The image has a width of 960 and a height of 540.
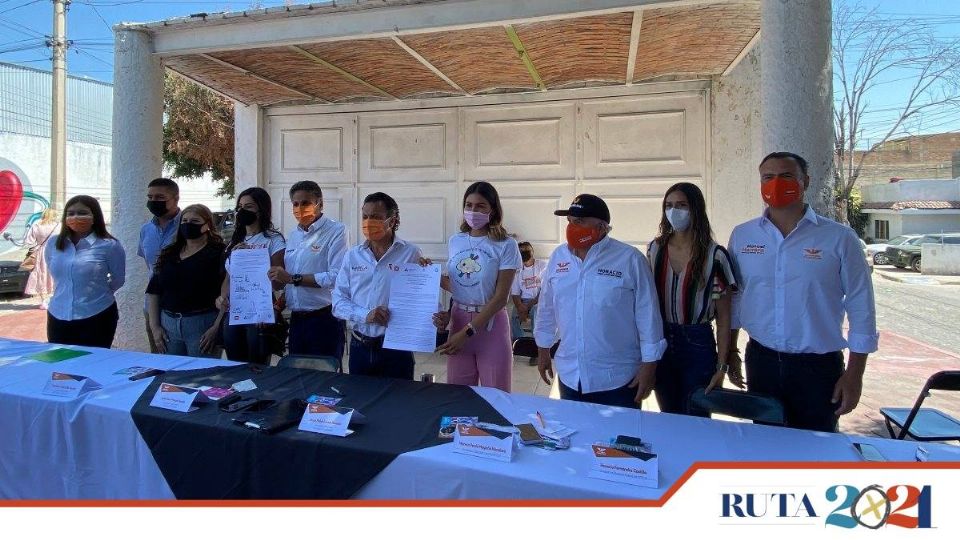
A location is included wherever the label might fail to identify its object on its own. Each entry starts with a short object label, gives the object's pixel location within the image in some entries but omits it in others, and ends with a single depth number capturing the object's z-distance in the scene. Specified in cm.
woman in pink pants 298
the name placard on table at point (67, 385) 230
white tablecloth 162
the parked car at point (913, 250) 2017
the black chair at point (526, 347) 337
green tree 1112
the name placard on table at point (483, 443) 167
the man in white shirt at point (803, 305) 230
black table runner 178
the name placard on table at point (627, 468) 153
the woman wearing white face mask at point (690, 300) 250
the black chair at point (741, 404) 223
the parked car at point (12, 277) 1126
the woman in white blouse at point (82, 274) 352
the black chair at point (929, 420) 244
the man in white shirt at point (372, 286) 291
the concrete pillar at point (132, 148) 491
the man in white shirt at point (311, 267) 347
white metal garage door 575
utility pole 1318
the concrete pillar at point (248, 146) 693
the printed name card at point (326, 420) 188
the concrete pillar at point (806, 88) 322
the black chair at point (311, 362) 301
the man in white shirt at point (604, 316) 242
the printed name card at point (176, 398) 212
